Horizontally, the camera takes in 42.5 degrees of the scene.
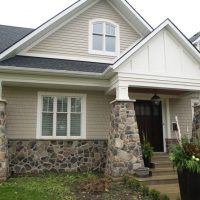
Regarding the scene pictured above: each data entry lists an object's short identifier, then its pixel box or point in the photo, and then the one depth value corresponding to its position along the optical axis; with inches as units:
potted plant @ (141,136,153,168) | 345.1
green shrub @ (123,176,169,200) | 222.8
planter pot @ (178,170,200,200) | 193.3
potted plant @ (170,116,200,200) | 193.5
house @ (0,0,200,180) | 335.0
